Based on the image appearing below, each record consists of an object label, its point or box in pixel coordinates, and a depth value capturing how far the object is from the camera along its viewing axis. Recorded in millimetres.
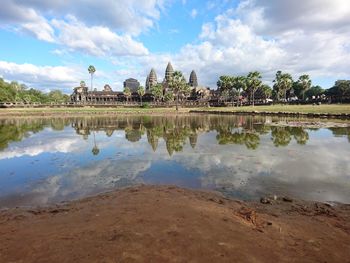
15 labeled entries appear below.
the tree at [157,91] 130750
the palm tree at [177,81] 109438
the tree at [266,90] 130500
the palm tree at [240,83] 106644
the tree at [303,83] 113812
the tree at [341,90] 106862
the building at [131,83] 178375
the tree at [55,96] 182425
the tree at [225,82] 110125
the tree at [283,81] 107438
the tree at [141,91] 132125
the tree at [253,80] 103625
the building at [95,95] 138625
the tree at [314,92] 130625
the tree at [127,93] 134588
